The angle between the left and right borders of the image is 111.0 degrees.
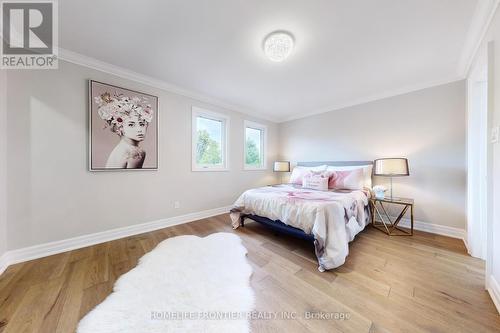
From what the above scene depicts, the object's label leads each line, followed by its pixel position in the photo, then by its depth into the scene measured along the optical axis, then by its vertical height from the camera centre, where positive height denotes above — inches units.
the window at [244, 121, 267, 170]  170.5 +21.7
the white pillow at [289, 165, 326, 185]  143.5 -4.9
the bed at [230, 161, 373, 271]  68.9 -23.8
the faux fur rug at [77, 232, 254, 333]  43.5 -39.7
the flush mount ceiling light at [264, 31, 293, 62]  70.6 +52.1
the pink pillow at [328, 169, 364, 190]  117.0 -9.4
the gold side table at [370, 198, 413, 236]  101.6 -34.9
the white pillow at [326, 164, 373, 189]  119.7 -3.3
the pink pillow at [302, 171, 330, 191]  119.9 -10.3
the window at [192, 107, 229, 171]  130.9 +21.3
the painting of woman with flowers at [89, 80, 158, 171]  89.0 +21.4
